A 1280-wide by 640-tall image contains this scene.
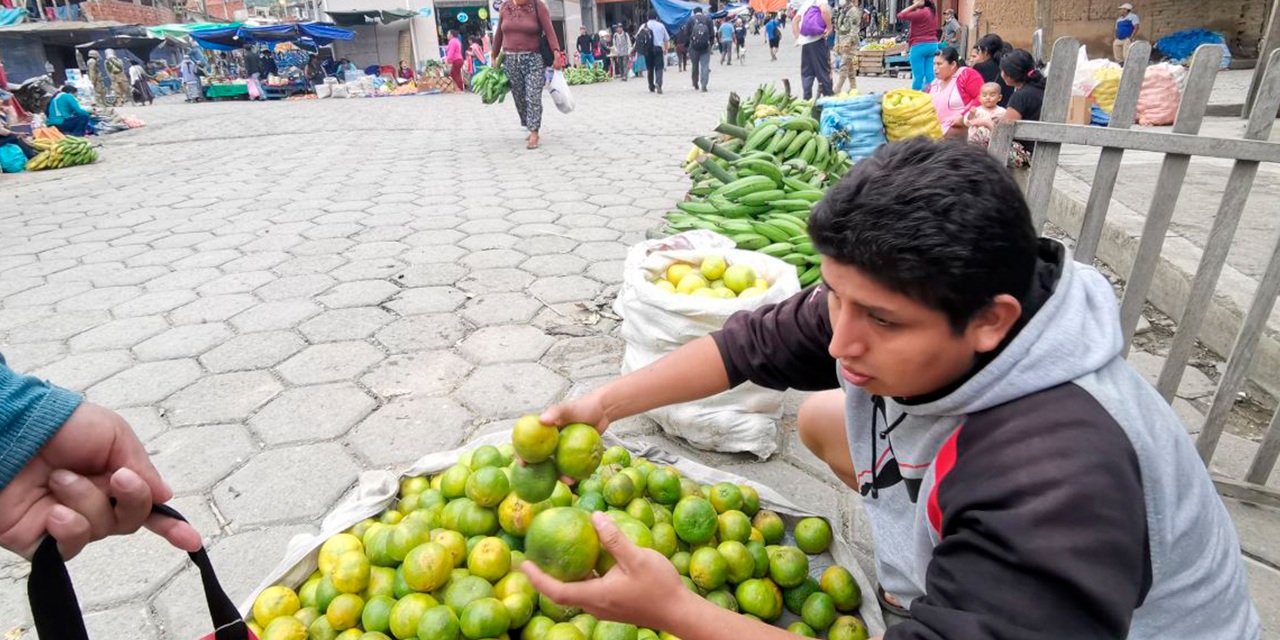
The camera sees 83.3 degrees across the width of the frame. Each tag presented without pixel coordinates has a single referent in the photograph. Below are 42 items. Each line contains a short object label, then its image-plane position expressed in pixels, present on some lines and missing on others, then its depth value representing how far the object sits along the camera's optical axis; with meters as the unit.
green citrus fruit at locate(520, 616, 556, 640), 1.72
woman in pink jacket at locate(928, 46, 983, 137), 7.46
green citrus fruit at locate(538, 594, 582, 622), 1.79
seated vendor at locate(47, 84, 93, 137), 13.09
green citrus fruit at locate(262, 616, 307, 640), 1.70
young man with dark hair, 0.99
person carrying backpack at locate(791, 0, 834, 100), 10.70
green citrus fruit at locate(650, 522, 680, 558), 1.97
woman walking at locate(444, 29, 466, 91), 23.02
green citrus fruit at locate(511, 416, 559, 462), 1.68
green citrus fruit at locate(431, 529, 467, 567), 1.87
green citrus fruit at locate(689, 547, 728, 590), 1.87
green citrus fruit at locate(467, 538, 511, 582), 1.82
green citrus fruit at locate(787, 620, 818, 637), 1.82
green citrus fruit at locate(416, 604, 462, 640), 1.63
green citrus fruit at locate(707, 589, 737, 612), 1.84
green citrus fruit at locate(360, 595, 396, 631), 1.76
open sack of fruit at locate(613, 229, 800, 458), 2.69
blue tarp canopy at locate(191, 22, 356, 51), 26.23
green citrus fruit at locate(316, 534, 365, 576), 1.95
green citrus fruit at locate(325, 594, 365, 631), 1.78
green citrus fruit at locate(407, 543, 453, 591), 1.77
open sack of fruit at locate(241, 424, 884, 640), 1.69
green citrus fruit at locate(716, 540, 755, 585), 1.93
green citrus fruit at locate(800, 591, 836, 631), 1.85
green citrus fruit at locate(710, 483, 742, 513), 2.17
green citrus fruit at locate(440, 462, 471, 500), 2.14
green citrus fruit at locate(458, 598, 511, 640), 1.62
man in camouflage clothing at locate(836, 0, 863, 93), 13.37
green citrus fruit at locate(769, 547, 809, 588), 1.95
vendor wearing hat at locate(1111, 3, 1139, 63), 12.31
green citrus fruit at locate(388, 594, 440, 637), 1.70
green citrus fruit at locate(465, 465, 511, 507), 1.95
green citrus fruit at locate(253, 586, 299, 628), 1.80
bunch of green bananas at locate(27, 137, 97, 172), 9.79
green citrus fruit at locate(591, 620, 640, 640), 1.67
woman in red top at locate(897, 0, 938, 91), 12.02
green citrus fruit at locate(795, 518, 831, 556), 2.10
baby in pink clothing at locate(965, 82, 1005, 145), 6.36
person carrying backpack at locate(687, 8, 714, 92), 16.33
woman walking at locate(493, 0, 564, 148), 8.71
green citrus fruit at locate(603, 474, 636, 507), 2.07
